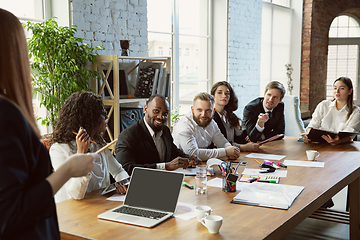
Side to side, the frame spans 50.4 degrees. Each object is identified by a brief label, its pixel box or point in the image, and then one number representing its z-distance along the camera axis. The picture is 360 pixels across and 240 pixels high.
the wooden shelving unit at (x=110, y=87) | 3.62
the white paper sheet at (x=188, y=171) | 2.56
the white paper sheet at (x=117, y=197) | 1.99
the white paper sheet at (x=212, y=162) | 2.65
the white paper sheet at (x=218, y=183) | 2.27
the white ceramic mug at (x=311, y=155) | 3.04
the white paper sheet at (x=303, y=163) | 2.90
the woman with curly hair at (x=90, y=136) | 2.13
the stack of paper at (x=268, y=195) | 1.95
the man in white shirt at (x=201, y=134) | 3.15
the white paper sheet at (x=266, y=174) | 2.57
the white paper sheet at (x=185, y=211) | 1.76
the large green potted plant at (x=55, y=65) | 3.31
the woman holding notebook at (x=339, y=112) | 4.25
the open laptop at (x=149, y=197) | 1.73
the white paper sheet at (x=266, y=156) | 3.17
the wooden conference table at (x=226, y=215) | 1.56
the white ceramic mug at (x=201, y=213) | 1.67
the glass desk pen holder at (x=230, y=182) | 2.15
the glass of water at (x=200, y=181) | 2.14
